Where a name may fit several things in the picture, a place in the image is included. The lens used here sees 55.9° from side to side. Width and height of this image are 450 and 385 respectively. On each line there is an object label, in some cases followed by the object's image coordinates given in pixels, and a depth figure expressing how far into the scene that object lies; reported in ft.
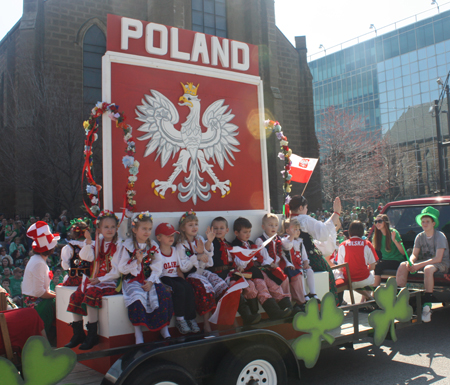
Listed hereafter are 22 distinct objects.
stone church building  50.72
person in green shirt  22.75
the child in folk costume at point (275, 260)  14.90
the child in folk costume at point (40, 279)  15.35
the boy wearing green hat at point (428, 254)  19.21
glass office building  136.87
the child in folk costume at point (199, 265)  13.26
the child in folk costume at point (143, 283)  11.93
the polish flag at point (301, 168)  20.22
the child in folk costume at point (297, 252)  16.20
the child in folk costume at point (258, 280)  13.88
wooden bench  19.33
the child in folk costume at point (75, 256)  14.55
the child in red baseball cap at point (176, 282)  12.75
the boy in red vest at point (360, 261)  19.89
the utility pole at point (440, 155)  58.70
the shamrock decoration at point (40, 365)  8.84
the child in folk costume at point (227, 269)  13.28
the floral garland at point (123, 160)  14.02
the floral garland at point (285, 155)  18.63
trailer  9.89
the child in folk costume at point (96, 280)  12.08
